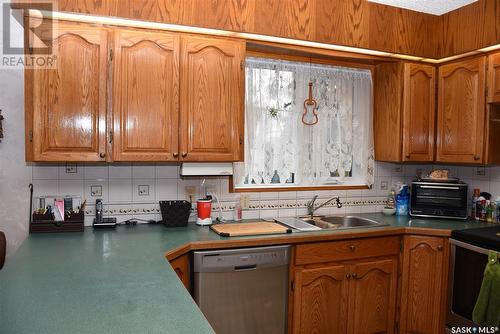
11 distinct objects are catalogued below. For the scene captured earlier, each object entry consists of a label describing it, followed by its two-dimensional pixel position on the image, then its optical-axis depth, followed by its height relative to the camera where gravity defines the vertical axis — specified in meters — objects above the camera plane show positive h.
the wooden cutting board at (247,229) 2.36 -0.50
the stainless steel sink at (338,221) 2.92 -0.53
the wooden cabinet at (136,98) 2.15 +0.34
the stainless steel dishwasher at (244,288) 2.19 -0.81
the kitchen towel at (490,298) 1.89 -0.72
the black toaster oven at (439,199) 2.97 -0.34
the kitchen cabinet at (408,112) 3.04 +0.37
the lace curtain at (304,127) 2.96 +0.23
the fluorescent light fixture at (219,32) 2.17 +0.80
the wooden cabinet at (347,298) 2.46 -0.98
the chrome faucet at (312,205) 3.03 -0.41
